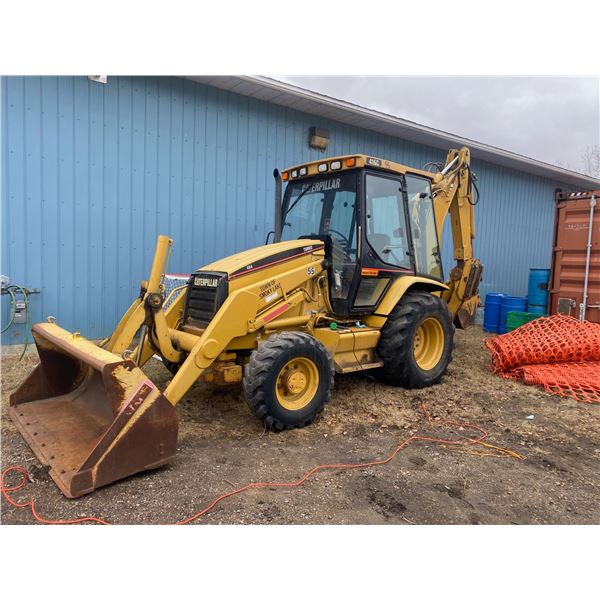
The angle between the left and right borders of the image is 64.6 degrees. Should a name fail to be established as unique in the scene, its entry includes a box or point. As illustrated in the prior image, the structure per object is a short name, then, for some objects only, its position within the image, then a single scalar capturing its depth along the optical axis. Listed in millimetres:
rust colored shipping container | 7863
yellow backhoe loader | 3291
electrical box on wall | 6148
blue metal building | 6129
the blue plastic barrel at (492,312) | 9709
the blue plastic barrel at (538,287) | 8852
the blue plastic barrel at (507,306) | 9328
